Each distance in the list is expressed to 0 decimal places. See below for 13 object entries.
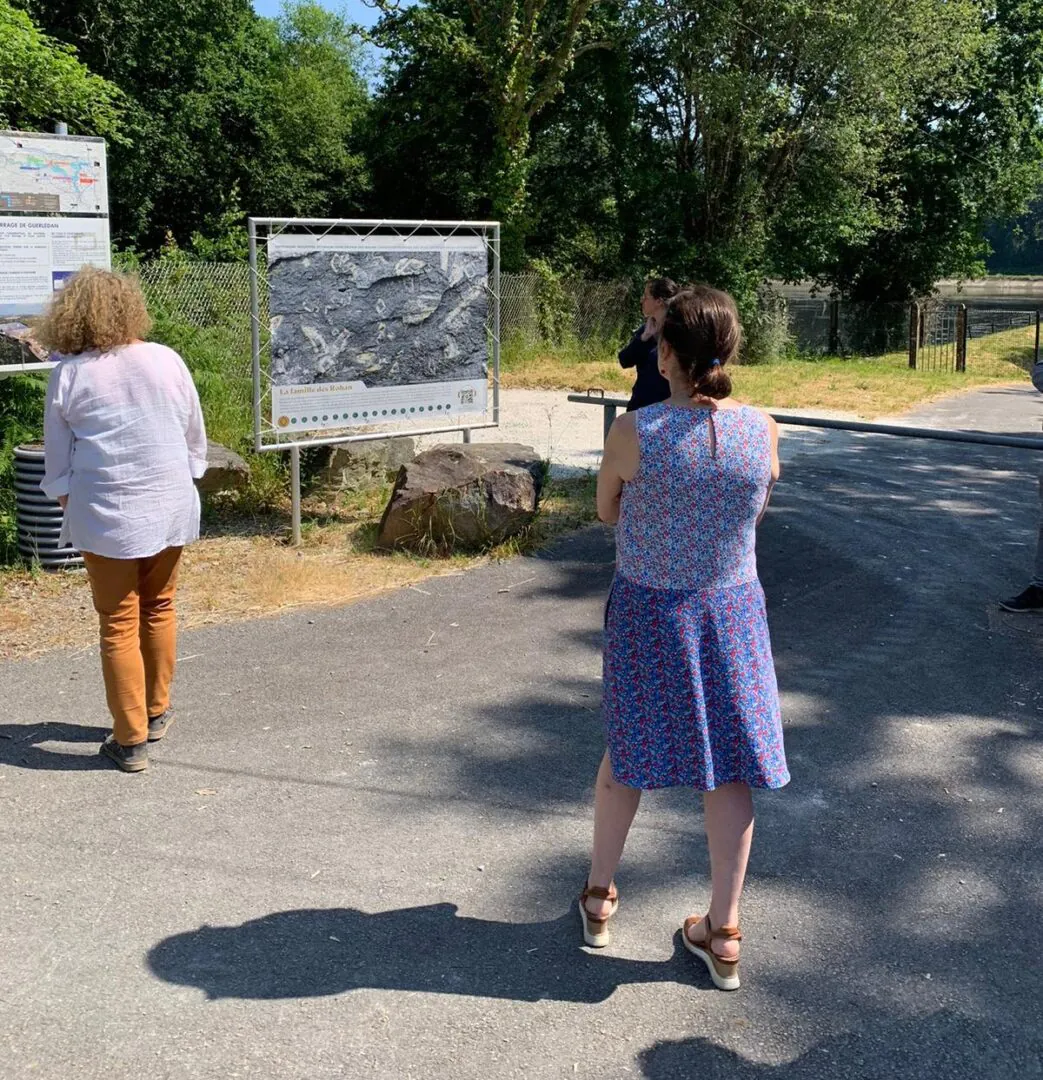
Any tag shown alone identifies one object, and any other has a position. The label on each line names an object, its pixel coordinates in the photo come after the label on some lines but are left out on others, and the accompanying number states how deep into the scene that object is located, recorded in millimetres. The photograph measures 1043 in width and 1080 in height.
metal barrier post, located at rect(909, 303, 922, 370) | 24812
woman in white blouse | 4355
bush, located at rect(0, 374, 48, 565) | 7625
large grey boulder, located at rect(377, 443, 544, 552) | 7707
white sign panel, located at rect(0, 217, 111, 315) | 7059
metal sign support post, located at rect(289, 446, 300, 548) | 7914
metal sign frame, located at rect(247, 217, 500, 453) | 7598
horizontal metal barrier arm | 6434
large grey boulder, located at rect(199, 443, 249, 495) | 8648
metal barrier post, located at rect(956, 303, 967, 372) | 23766
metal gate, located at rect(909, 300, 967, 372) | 23938
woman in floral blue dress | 2975
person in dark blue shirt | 6383
